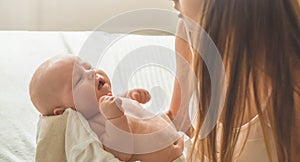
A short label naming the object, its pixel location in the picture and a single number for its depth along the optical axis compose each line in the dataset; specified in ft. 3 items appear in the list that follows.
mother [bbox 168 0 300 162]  3.52
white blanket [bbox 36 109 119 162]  3.87
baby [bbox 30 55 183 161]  3.97
